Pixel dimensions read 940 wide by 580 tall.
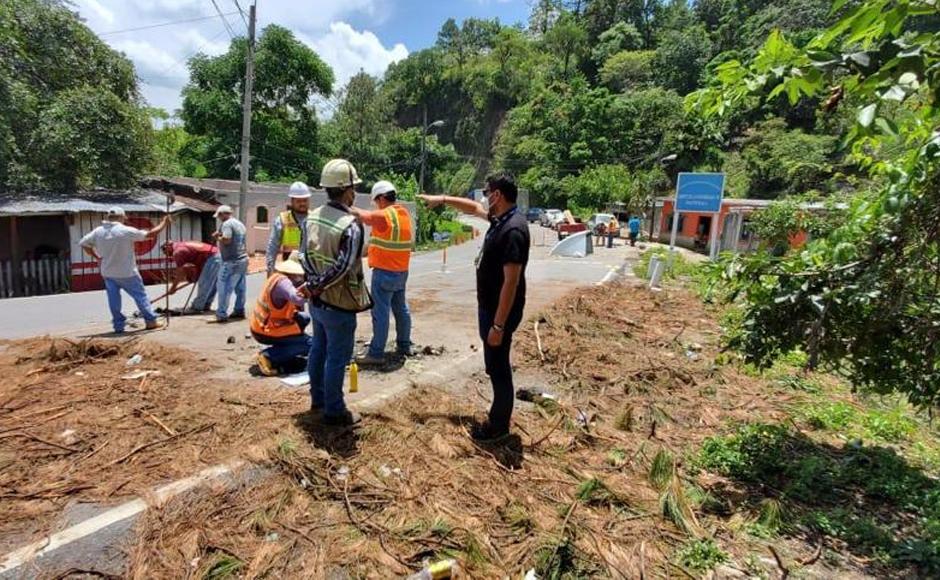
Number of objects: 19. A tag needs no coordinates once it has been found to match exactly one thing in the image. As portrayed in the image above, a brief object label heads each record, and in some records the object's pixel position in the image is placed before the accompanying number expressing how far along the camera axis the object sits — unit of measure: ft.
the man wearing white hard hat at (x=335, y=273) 11.71
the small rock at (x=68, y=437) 11.55
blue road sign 45.09
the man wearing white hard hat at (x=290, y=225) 20.31
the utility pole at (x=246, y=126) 51.98
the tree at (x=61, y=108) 51.39
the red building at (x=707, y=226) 85.47
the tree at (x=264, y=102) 115.85
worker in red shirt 26.58
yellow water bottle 15.11
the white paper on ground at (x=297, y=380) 15.58
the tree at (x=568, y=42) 235.20
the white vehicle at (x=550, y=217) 146.06
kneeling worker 15.61
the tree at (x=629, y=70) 203.21
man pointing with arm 11.23
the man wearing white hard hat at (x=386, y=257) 16.76
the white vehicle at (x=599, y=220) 103.54
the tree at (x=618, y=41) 231.50
